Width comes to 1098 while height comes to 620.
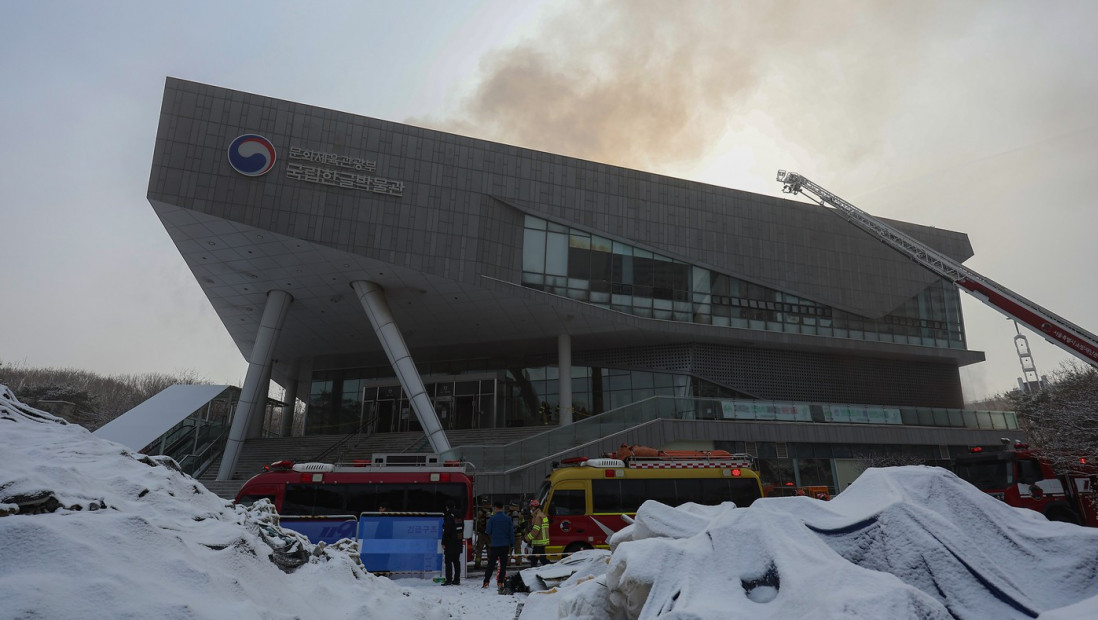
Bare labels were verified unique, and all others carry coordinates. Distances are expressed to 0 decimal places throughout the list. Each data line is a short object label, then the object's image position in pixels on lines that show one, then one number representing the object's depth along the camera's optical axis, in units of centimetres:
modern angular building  2528
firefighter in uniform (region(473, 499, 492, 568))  1625
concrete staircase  2986
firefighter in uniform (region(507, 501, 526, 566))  1647
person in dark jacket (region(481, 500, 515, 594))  1115
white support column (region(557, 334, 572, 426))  3081
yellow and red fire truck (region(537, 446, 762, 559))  1470
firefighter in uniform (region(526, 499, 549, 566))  1339
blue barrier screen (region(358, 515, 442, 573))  1213
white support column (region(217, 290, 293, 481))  2716
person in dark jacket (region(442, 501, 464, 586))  1159
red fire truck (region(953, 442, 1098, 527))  1543
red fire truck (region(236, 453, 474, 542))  1473
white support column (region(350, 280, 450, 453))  2722
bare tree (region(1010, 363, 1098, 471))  1544
